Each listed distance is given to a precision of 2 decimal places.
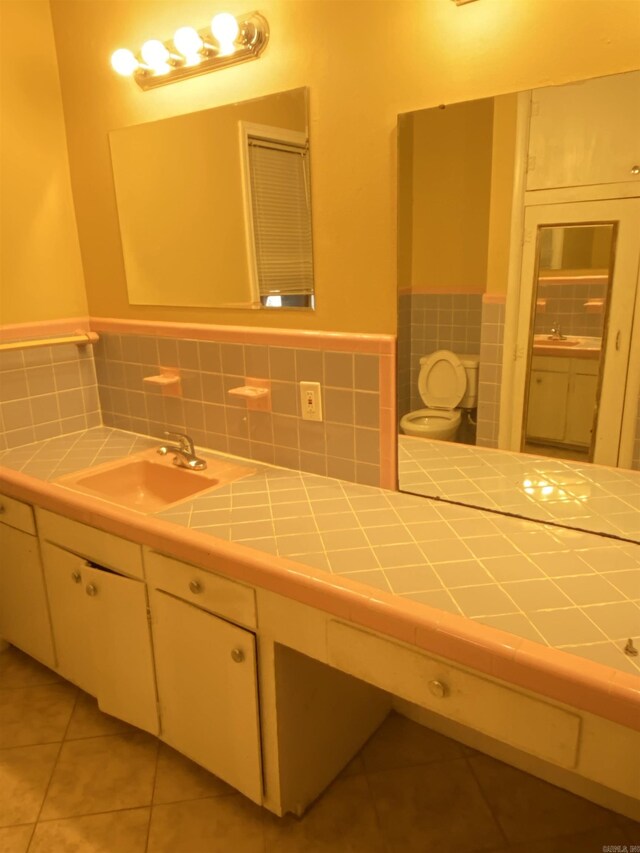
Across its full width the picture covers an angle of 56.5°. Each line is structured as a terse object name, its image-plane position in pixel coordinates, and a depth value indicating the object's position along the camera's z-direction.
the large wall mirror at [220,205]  1.69
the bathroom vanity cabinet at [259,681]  1.06
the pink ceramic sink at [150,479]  1.90
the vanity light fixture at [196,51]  1.61
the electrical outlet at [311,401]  1.77
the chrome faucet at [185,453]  1.94
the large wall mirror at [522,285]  1.28
